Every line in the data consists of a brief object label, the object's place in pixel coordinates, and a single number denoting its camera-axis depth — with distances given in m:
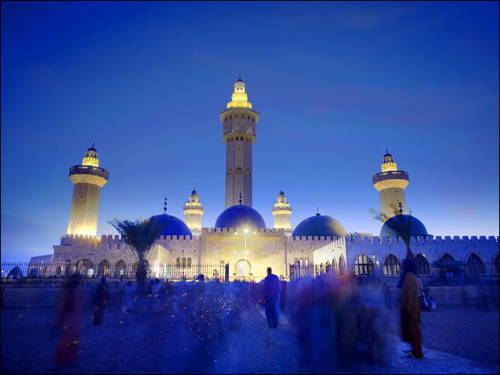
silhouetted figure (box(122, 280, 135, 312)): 10.16
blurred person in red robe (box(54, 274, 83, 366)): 4.71
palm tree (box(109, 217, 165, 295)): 17.19
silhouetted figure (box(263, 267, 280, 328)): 7.54
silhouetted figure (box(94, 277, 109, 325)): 7.74
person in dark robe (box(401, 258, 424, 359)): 4.73
